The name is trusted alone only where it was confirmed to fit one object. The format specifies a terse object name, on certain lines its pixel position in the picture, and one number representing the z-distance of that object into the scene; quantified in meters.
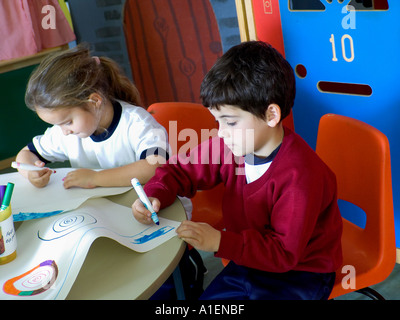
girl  1.26
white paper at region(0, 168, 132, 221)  1.08
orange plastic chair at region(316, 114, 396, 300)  1.13
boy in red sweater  0.98
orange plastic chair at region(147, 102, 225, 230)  1.54
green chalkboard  3.22
